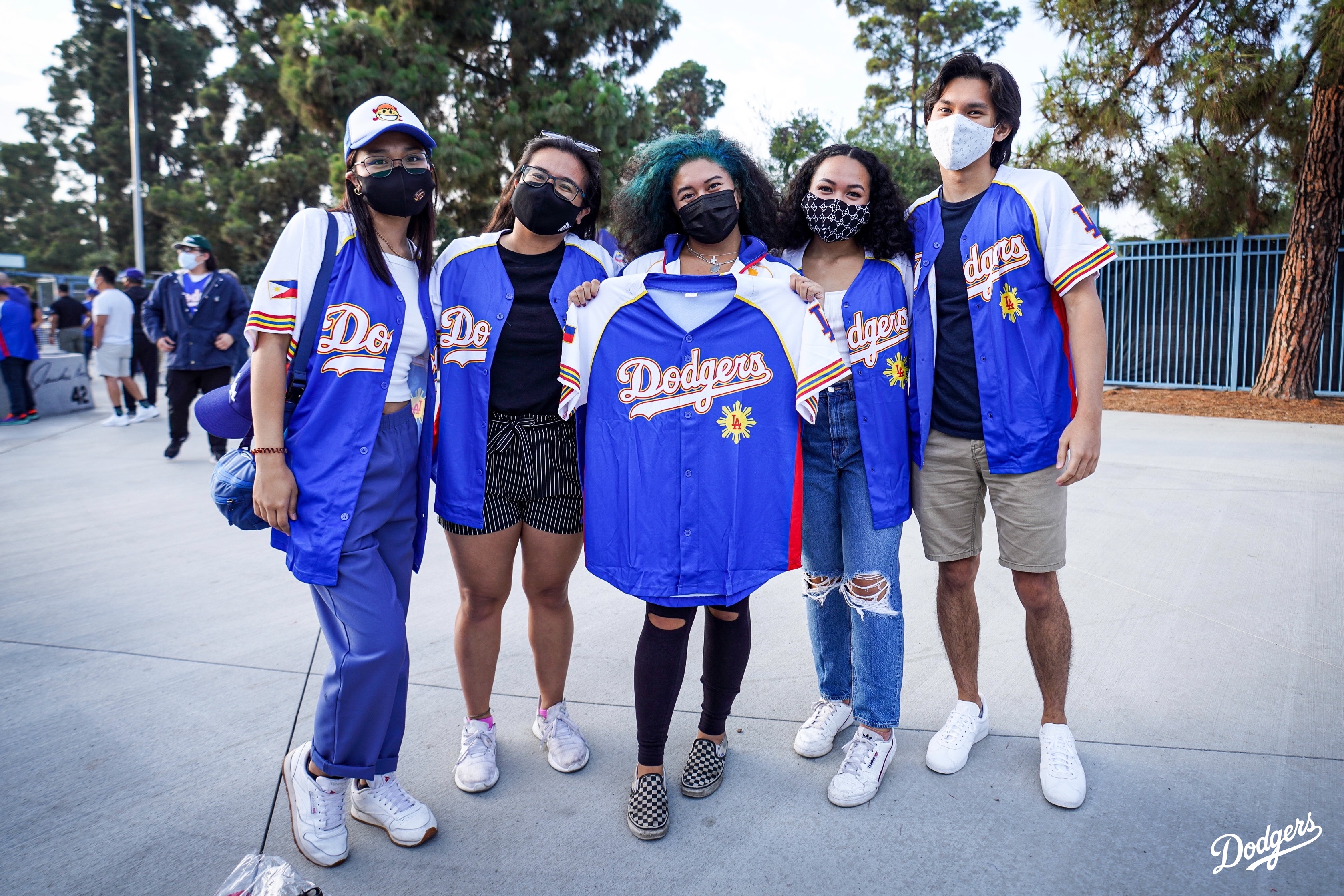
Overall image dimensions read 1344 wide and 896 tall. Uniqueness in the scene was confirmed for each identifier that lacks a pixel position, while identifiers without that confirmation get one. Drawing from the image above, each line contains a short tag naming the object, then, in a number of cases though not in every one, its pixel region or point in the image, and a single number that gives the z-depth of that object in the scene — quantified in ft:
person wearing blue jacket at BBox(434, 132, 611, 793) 8.68
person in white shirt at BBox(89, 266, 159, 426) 32.99
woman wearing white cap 7.70
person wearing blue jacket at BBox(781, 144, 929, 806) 8.79
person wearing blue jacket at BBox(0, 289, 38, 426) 32.94
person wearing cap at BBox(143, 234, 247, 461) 24.45
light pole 62.18
